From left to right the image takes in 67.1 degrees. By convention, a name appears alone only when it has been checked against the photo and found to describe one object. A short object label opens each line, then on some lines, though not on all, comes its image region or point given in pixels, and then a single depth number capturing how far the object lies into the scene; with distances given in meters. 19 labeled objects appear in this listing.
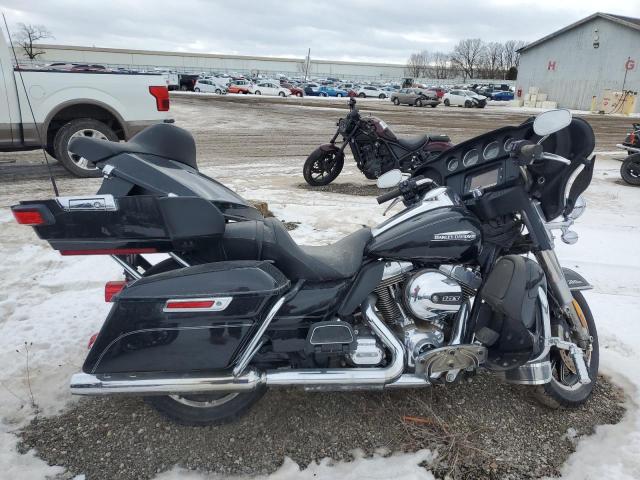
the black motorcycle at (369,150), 8.00
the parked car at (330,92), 45.25
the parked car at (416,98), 34.28
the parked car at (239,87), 42.16
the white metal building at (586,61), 36.47
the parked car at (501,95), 46.59
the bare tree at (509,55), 89.62
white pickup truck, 6.73
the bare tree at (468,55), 91.94
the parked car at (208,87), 41.50
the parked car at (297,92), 41.69
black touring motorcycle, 2.11
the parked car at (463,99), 35.50
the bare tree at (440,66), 92.10
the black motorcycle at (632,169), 8.98
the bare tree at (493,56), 89.81
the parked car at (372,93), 46.34
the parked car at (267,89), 41.25
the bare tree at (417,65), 99.25
